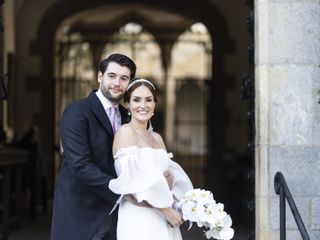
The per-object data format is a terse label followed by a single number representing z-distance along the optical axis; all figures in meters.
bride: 3.44
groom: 3.62
